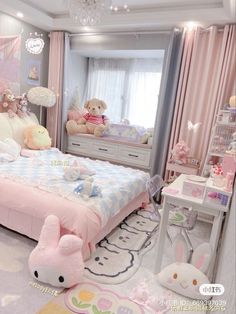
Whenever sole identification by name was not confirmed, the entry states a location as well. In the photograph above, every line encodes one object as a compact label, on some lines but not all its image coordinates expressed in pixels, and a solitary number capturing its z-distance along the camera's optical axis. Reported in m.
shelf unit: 2.91
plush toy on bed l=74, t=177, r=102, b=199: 2.20
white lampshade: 3.88
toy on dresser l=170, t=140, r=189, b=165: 3.22
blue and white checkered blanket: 2.21
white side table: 1.77
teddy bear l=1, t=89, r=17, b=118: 3.59
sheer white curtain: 4.22
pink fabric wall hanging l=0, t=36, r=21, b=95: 3.45
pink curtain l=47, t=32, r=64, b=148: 3.97
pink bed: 1.98
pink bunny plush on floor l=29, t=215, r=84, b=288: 1.75
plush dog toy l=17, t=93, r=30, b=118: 3.79
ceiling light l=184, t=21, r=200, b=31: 3.05
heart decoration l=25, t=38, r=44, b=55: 3.76
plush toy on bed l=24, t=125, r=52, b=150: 3.60
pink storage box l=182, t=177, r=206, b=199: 1.87
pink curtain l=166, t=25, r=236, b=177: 2.99
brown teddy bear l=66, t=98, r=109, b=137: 4.21
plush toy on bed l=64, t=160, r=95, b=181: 2.58
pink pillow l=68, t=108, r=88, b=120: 4.33
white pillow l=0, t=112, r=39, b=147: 3.42
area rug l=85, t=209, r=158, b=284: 1.99
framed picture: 3.91
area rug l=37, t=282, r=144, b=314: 1.62
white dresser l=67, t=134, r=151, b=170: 3.76
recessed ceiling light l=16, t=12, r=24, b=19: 3.31
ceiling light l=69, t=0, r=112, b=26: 2.09
